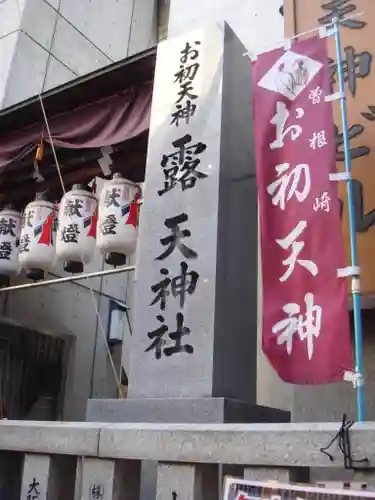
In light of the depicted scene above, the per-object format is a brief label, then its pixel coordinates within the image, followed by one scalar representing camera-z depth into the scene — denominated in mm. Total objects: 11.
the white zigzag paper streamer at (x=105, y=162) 6912
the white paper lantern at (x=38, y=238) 6660
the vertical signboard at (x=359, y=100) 5055
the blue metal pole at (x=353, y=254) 3689
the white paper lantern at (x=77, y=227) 6328
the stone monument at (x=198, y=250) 4320
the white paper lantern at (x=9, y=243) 7238
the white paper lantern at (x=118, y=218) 5918
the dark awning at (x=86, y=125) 6188
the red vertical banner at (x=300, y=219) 3928
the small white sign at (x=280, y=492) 2961
